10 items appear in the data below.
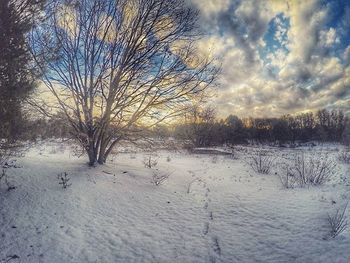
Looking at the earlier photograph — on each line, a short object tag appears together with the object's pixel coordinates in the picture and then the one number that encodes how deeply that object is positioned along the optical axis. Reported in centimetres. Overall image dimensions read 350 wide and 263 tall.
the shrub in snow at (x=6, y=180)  663
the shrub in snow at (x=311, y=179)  985
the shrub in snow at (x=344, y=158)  1679
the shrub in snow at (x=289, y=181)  966
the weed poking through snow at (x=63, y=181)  724
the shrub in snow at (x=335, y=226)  511
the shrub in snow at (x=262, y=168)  1292
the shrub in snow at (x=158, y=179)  938
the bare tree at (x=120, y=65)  986
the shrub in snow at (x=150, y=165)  1193
